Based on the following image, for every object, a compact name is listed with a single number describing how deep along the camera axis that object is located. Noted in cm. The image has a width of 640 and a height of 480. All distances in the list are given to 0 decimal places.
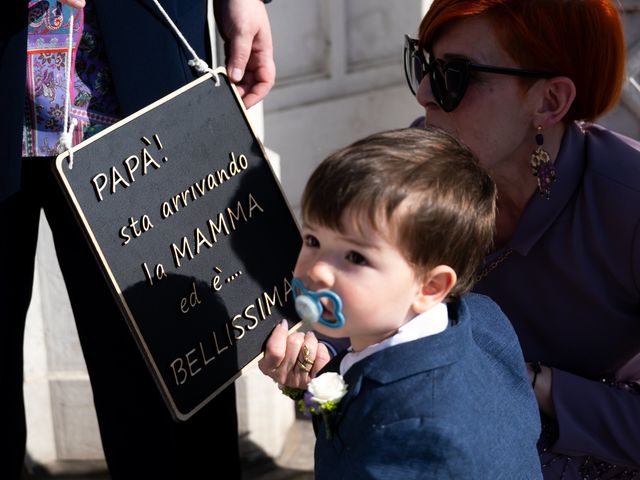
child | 126
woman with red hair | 176
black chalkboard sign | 152
